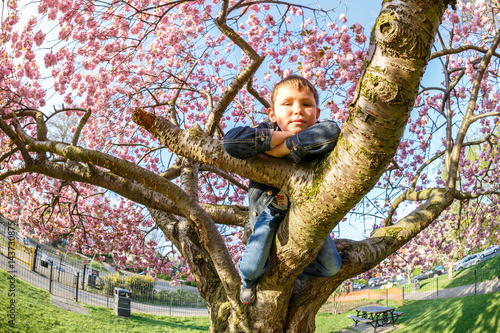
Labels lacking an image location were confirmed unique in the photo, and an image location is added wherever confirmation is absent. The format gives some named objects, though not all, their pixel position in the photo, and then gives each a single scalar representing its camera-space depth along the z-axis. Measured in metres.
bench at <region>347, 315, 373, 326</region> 11.18
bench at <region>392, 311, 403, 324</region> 11.63
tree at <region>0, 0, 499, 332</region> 1.20
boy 1.48
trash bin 12.38
